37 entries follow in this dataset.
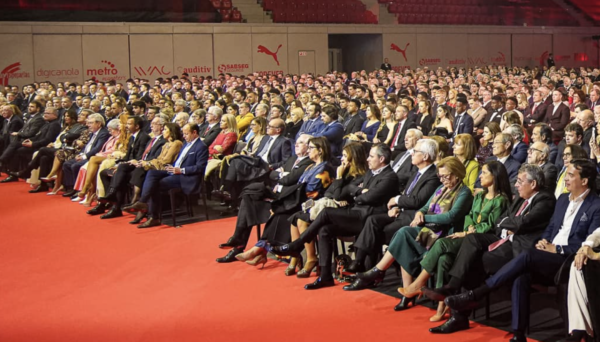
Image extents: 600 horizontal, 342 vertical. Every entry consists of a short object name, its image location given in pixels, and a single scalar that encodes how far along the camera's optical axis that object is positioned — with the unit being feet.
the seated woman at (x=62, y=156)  34.37
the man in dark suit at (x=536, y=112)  38.18
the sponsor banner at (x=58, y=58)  67.97
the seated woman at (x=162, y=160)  28.32
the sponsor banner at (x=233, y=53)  77.87
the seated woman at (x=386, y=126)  32.09
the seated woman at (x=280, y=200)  21.72
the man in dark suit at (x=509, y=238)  16.19
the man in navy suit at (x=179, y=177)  27.53
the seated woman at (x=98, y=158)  31.91
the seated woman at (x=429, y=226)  17.56
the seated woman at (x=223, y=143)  30.37
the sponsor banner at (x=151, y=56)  72.90
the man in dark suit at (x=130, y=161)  29.35
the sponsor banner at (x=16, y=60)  66.13
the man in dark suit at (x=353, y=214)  19.56
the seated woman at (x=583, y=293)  14.32
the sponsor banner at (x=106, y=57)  70.38
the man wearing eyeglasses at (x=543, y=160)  20.10
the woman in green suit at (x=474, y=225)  16.57
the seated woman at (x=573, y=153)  18.80
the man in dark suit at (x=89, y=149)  33.32
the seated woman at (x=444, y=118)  32.01
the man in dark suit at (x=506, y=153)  21.33
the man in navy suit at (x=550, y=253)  15.12
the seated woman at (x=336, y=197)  20.54
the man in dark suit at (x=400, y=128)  31.35
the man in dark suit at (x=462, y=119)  33.55
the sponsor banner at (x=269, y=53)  80.52
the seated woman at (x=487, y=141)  25.31
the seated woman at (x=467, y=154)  21.26
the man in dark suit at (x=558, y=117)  35.42
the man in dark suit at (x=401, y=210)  19.04
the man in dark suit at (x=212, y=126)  32.65
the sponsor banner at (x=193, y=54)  75.25
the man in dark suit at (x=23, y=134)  38.40
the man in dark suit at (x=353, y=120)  34.65
